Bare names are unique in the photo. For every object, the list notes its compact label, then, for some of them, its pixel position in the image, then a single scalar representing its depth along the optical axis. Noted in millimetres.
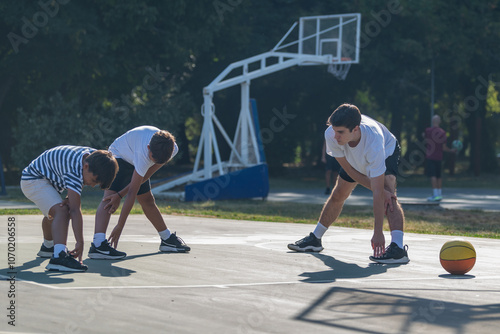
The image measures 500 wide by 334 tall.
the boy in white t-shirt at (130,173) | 14759
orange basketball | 13976
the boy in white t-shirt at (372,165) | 14584
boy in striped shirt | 12936
